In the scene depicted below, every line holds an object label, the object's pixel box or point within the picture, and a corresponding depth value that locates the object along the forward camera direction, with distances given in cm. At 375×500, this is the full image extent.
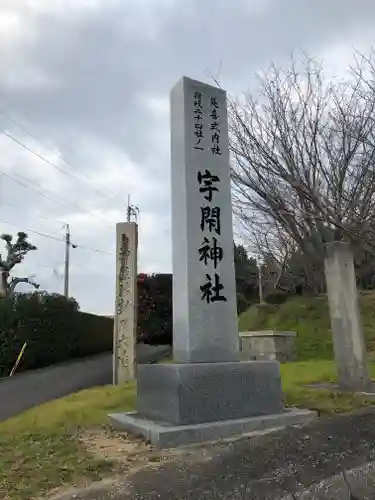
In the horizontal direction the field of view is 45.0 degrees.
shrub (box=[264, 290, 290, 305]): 1728
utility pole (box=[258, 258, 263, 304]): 1922
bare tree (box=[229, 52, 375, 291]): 794
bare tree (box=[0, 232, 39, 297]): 2084
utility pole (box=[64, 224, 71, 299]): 2400
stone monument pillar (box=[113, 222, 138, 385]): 896
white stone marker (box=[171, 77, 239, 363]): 473
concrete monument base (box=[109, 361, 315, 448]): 396
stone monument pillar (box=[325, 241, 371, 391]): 663
